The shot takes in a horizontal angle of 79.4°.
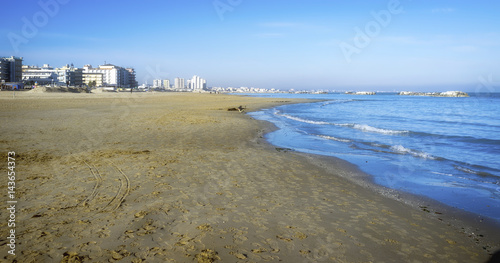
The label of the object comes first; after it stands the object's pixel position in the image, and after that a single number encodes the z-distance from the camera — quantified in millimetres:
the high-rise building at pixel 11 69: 108625
